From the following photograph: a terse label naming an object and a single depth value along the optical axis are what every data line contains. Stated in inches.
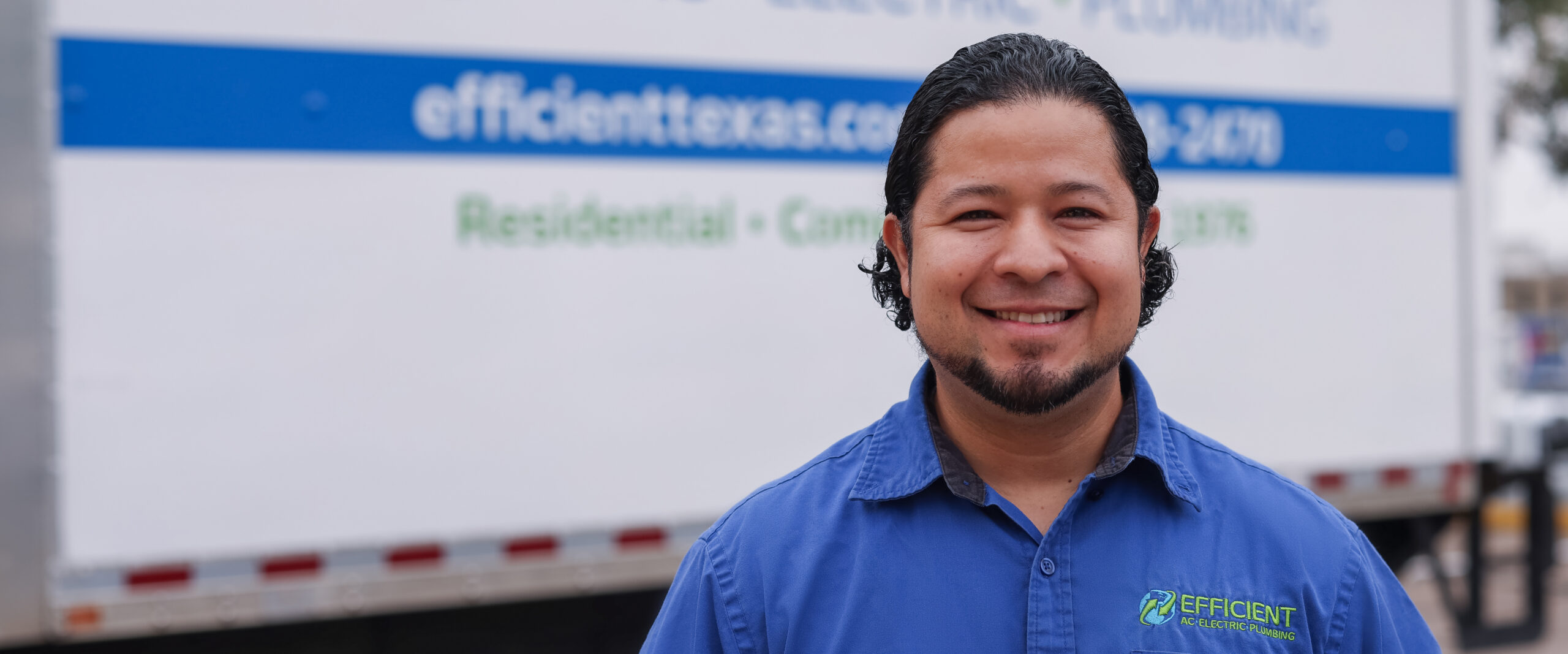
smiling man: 55.1
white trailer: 125.6
